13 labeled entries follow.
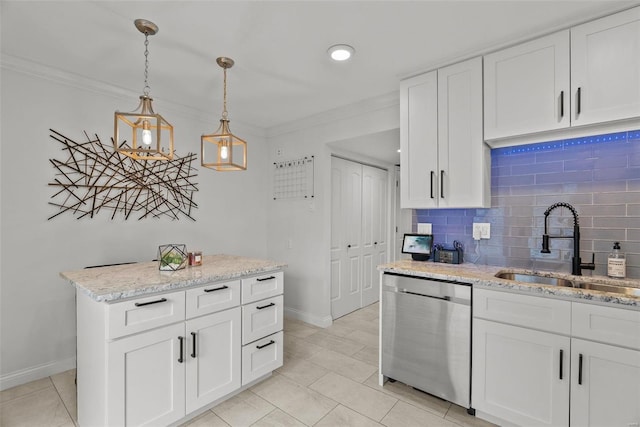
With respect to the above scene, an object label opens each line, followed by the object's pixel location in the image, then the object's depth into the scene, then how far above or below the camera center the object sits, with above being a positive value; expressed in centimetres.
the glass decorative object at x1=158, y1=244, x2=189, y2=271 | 211 -33
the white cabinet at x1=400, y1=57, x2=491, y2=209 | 229 +59
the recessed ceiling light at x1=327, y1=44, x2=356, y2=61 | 220 +121
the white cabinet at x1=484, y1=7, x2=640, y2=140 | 175 +87
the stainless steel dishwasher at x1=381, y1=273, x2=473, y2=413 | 202 -89
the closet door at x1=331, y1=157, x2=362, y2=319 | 392 -32
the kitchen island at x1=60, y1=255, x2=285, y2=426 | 163 -80
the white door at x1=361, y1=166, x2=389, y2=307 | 444 -23
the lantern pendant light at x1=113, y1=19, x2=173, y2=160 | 178 +56
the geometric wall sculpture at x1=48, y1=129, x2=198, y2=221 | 266 +28
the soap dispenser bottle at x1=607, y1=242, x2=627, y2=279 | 190 -32
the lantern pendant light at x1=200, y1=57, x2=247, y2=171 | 219 +53
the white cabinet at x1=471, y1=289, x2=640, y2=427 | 153 -84
